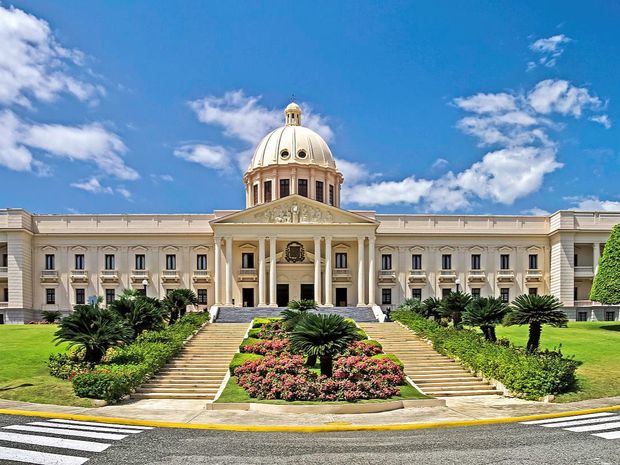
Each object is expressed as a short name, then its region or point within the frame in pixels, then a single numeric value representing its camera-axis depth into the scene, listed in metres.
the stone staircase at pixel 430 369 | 23.98
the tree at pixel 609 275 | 44.25
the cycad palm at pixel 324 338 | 21.97
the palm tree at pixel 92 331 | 24.12
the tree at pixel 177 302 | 42.16
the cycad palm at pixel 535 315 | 25.19
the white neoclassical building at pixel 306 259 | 56.56
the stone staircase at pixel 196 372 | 23.30
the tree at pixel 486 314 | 29.02
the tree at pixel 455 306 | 37.00
